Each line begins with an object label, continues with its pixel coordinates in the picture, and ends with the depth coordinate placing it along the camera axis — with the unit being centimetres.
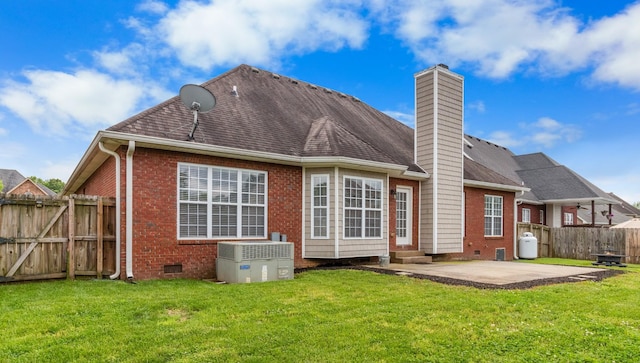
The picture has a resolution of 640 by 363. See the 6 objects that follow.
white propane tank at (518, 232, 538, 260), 1712
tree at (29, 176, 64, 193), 7629
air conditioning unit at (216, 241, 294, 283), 836
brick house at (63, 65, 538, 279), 888
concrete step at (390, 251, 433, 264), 1242
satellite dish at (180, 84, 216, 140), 948
